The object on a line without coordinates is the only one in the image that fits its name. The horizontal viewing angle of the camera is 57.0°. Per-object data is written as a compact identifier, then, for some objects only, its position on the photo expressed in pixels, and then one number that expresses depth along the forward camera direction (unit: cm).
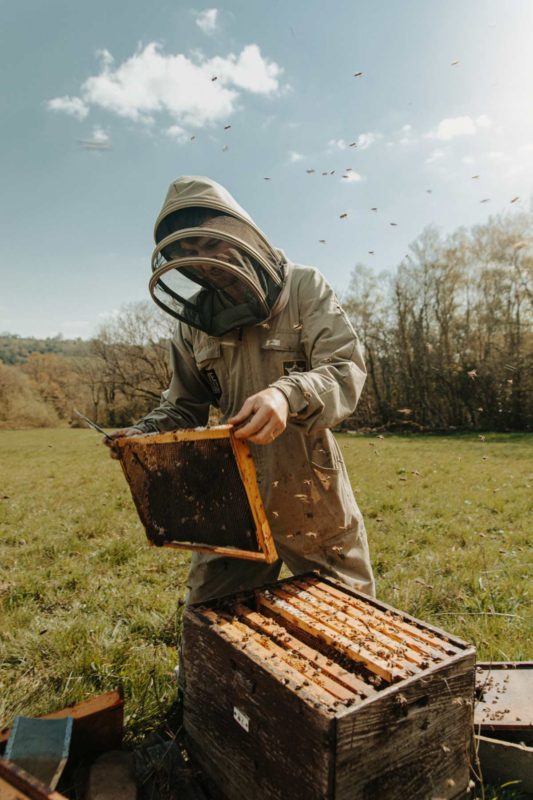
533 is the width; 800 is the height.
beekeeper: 255
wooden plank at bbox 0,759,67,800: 126
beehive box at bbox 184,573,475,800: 151
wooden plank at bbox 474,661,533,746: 222
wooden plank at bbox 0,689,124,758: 212
